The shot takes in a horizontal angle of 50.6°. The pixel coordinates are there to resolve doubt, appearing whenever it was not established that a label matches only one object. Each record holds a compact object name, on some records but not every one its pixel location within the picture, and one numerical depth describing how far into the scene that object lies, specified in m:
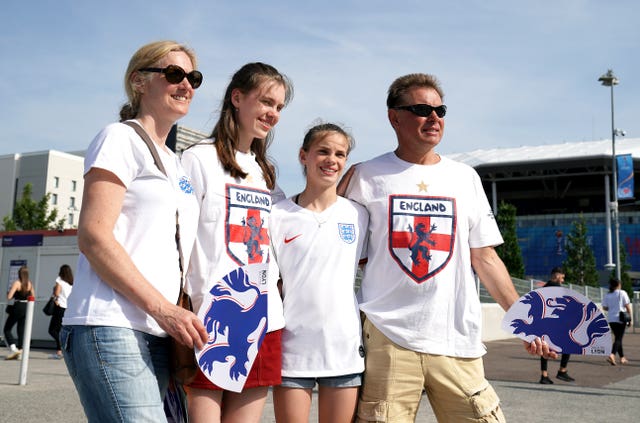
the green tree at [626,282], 48.97
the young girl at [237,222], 2.71
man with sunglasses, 3.12
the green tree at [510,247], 44.31
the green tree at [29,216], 44.06
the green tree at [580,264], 53.03
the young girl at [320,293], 2.98
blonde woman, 2.14
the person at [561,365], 10.68
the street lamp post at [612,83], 39.34
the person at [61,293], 12.75
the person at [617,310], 15.46
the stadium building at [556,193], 68.69
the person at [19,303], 13.34
